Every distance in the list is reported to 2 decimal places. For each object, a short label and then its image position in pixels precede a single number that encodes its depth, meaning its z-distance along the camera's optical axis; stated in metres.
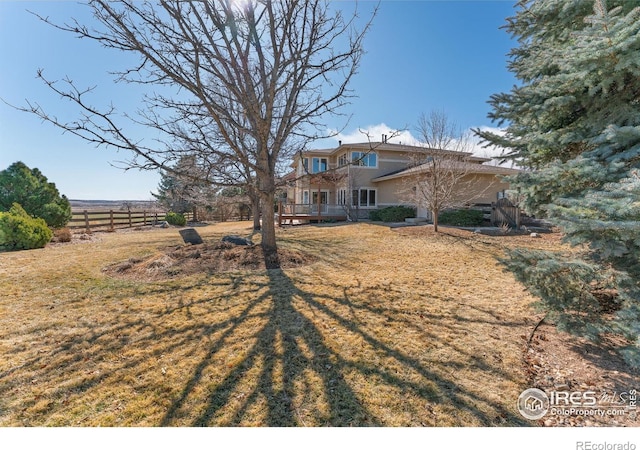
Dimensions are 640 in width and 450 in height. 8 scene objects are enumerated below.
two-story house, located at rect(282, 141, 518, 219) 20.69
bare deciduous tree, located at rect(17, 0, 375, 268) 5.15
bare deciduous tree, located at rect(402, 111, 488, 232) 11.91
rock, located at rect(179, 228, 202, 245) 9.52
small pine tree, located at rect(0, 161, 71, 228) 10.48
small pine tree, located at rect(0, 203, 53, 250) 8.78
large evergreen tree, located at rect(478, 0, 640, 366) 2.29
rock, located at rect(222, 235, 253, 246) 8.78
